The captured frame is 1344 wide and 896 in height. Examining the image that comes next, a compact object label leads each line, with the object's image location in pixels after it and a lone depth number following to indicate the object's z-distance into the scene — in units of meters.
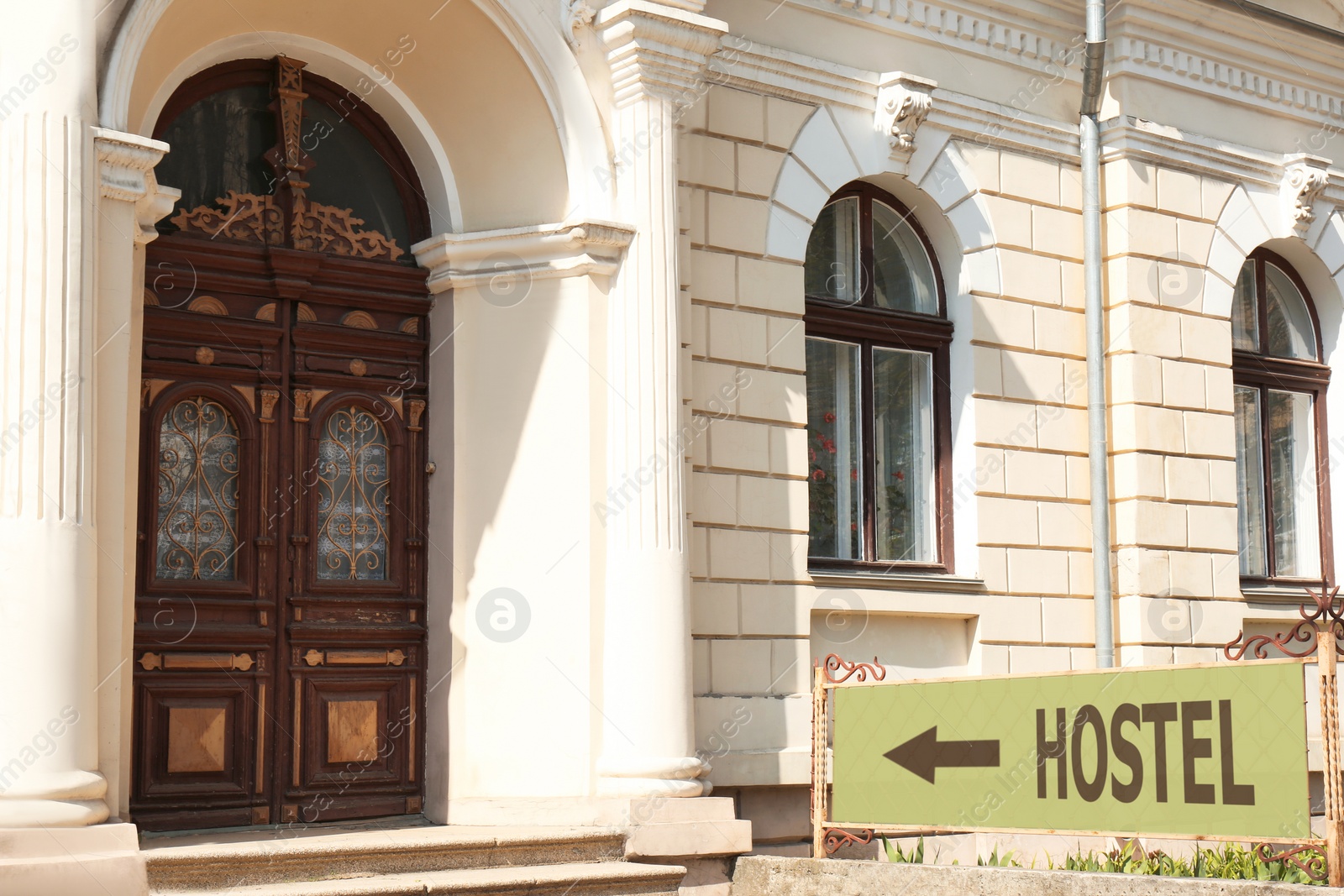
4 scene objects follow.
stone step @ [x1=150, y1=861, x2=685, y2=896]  7.24
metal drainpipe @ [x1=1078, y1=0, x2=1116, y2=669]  11.45
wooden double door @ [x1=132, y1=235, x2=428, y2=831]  8.76
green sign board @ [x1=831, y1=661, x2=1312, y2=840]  6.55
